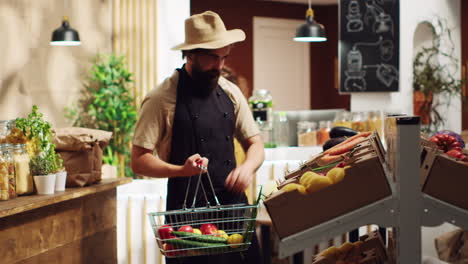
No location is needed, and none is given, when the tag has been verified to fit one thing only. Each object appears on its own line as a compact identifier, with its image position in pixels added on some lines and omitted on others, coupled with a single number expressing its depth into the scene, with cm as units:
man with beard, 322
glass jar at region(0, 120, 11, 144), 309
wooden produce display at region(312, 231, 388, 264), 239
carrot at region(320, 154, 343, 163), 244
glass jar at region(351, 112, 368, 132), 680
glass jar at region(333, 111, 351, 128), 686
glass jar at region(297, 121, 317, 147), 682
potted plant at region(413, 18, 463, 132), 898
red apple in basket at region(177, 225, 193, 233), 250
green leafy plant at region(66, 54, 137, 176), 782
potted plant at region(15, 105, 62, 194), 303
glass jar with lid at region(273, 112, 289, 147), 678
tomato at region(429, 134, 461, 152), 248
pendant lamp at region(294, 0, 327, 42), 748
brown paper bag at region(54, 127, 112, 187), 334
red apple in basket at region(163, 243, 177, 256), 241
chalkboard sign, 853
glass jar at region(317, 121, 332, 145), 681
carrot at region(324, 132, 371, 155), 268
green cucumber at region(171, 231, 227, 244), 244
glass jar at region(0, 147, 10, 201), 280
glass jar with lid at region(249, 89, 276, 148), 644
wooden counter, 272
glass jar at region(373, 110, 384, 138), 686
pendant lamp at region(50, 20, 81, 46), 702
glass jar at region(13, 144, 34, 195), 295
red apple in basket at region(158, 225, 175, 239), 248
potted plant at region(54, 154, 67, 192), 315
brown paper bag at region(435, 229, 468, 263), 381
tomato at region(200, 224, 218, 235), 255
